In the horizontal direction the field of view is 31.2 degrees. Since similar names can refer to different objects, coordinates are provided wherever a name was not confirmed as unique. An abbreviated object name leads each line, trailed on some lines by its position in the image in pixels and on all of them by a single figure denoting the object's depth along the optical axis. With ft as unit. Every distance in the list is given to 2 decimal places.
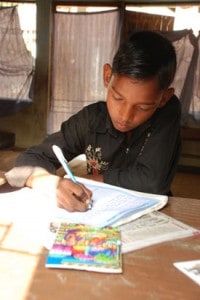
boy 3.43
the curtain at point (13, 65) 15.12
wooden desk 1.97
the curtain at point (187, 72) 13.65
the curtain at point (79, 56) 14.34
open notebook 2.90
